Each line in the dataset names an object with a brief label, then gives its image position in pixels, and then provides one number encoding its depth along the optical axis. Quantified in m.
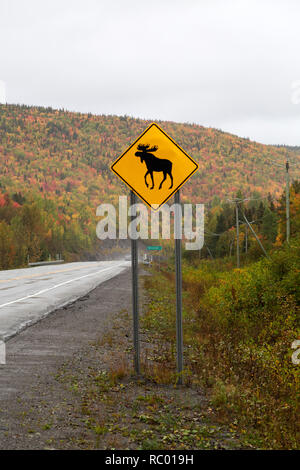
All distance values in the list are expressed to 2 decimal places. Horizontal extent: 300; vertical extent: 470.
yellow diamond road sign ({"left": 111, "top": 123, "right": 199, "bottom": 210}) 14.30
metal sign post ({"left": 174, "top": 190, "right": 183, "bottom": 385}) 14.05
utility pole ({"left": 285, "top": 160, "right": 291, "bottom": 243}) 64.94
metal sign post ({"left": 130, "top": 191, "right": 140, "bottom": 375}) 14.66
